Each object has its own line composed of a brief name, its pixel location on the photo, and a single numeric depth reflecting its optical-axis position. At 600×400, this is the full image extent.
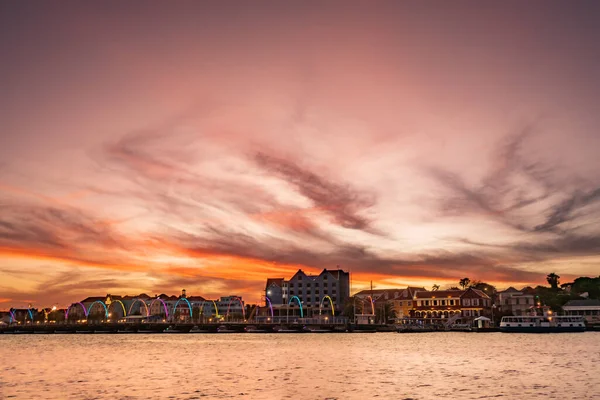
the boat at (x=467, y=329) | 196.25
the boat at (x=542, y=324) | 173.50
